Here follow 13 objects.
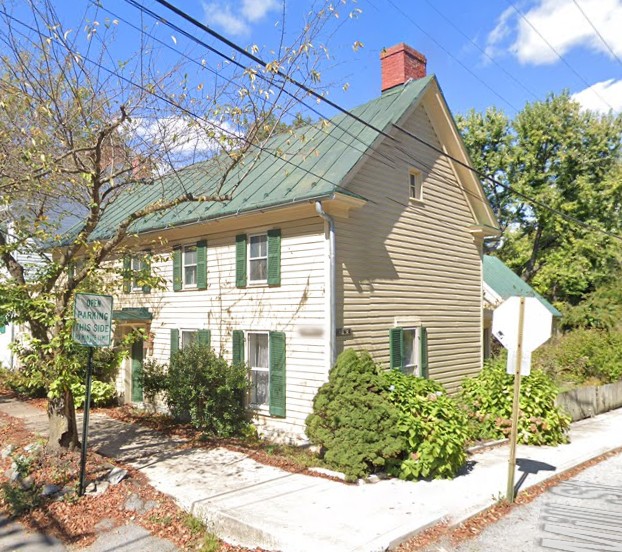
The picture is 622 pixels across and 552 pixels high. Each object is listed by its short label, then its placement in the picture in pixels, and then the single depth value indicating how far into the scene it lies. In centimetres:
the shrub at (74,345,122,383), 908
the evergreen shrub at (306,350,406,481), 813
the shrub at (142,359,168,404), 1275
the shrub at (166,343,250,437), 1108
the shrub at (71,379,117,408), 1488
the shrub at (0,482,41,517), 698
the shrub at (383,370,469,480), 820
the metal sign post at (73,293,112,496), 734
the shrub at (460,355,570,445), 1082
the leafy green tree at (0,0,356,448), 810
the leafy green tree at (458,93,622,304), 2895
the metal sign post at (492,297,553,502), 709
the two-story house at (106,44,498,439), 1069
